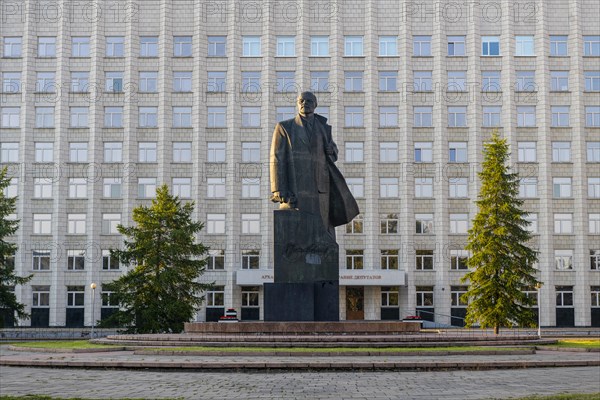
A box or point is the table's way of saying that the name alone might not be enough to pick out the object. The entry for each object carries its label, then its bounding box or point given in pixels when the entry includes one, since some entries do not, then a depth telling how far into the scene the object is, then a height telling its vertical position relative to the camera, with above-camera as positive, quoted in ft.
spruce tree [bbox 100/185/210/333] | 128.26 +2.42
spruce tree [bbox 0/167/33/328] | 133.59 +2.88
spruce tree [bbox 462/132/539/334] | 135.44 +5.66
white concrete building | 182.50 +34.44
